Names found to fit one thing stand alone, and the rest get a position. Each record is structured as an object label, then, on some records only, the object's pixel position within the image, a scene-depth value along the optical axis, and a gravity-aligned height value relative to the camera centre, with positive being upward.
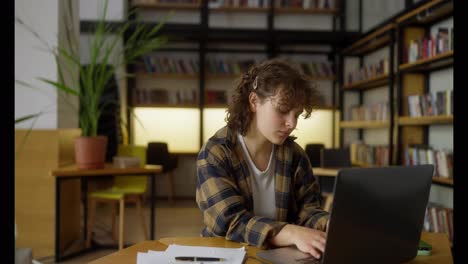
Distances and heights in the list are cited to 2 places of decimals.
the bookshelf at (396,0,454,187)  4.05 +0.55
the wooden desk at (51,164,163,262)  3.54 -0.31
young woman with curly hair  1.41 -0.09
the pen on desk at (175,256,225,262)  1.12 -0.31
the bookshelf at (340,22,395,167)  5.22 +0.64
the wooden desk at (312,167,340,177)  4.47 -0.35
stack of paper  1.12 -0.30
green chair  3.95 -0.50
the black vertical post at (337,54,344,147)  6.72 +0.70
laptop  0.93 -0.17
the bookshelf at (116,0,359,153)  6.66 +1.42
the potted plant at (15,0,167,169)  3.52 +0.24
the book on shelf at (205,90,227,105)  6.88 +0.59
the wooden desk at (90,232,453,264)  1.19 -0.32
